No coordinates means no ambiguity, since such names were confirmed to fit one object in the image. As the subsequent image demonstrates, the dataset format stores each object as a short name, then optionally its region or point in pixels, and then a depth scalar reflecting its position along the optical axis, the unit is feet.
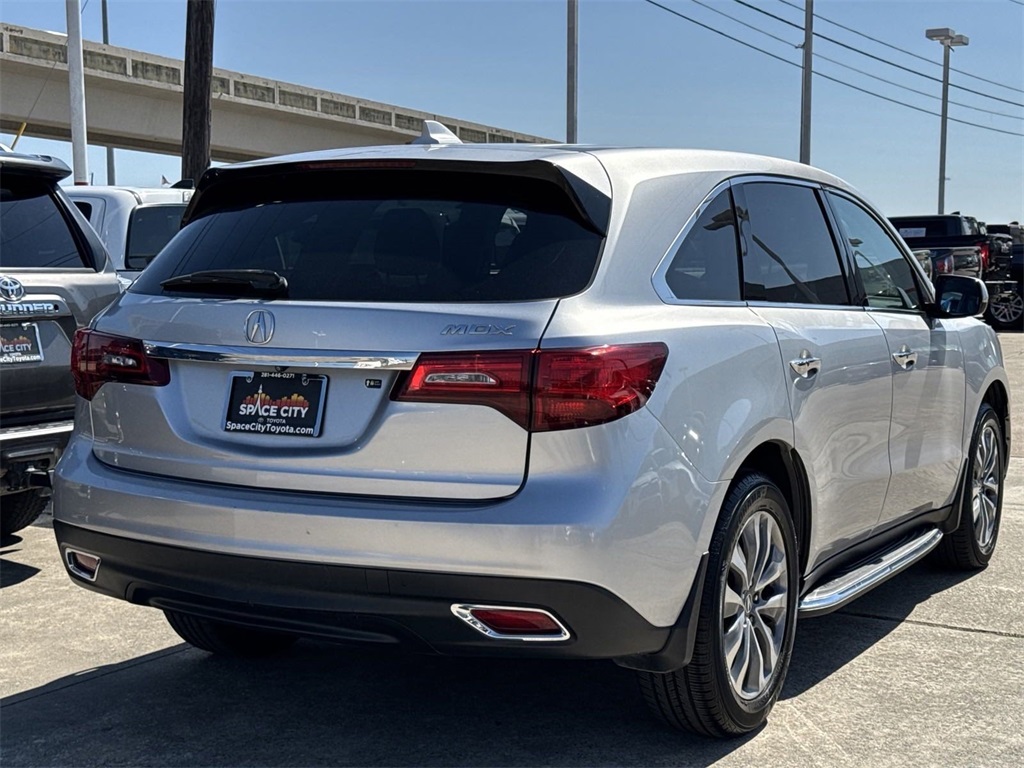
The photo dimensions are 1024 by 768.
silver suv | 11.05
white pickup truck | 32.22
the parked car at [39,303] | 19.51
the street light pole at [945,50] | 169.37
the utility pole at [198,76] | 49.80
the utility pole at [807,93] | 101.14
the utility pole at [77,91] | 64.64
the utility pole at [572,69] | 79.61
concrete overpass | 111.55
